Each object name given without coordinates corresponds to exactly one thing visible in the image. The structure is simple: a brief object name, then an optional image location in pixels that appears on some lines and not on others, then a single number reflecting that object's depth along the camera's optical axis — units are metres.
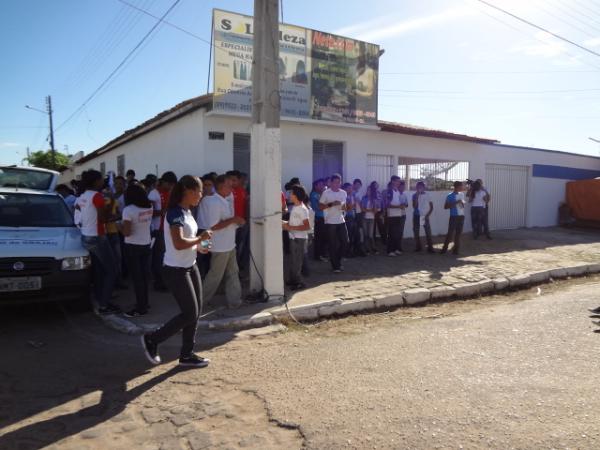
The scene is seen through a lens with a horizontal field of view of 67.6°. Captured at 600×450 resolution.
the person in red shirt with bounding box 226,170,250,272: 6.68
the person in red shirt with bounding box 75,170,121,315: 5.70
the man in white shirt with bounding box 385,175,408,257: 9.90
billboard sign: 8.80
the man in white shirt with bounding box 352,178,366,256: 9.70
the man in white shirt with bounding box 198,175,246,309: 5.44
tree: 41.00
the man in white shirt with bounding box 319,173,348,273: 7.90
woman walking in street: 3.90
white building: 9.48
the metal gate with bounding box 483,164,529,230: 14.59
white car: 5.05
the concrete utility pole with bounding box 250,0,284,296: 5.93
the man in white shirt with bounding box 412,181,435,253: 10.38
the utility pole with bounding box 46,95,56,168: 35.93
